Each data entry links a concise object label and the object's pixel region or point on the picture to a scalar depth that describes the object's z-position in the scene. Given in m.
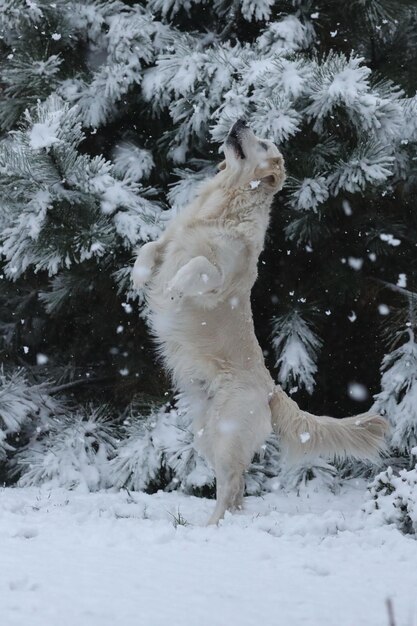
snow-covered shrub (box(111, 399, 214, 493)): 13.59
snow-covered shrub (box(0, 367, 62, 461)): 14.49
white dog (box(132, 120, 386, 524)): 10.50
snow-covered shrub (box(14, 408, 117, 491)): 13.95
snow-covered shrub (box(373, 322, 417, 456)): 13.12
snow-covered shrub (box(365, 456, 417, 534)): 9.61
